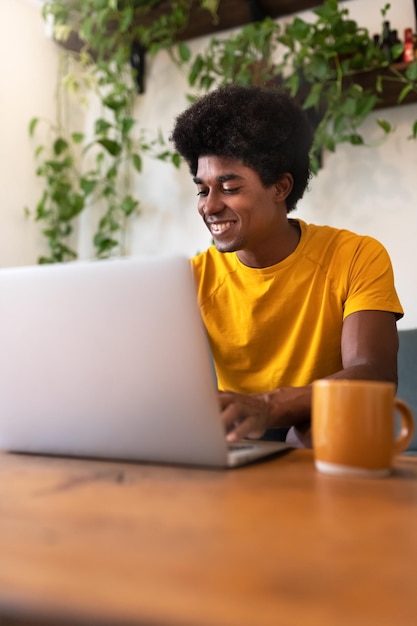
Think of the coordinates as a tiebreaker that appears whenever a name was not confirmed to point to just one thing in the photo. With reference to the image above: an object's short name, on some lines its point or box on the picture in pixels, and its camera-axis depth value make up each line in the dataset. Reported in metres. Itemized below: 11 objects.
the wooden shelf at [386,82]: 2.22
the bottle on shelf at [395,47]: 2.19
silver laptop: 0.66
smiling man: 1.33
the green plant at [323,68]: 2.23
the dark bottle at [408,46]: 2.22
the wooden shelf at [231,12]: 2.51
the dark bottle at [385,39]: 2.25
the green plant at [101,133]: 2.68
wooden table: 0.30
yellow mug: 0.65
